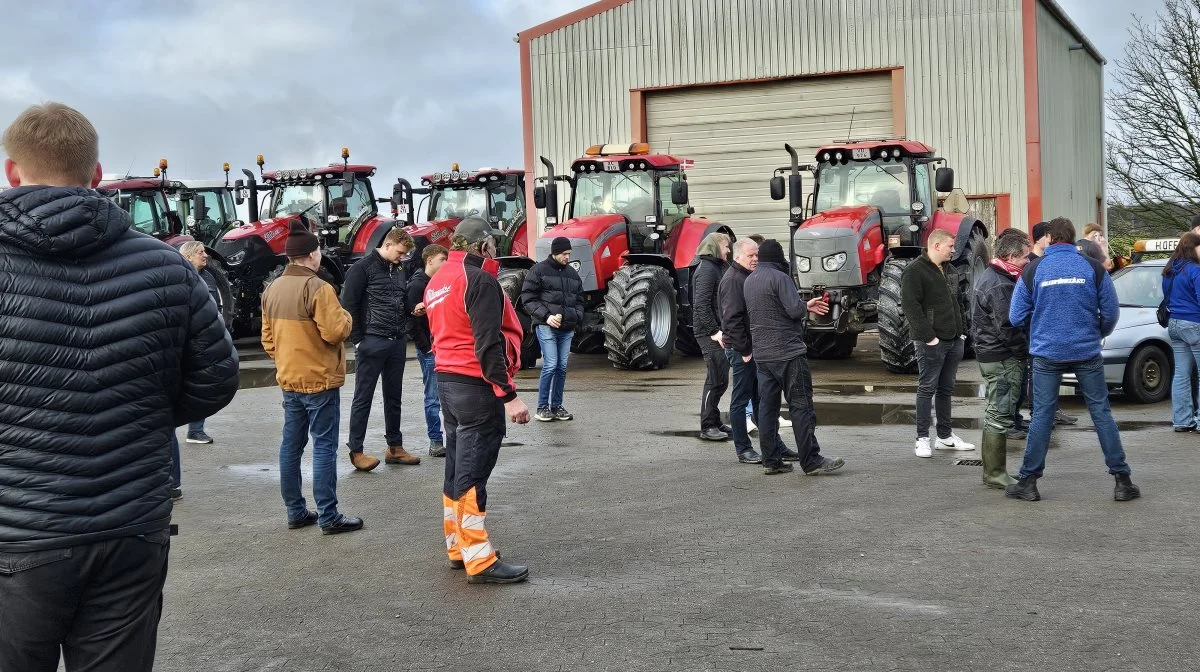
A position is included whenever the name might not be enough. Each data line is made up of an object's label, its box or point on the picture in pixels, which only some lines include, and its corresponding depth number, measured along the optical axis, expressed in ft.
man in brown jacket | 24.00
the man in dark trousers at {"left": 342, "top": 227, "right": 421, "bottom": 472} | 29.94
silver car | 38.70
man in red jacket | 20.07
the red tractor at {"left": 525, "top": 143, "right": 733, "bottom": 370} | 50.29
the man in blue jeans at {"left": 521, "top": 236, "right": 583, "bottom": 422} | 38.22
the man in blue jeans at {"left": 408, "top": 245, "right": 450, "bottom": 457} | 31.50
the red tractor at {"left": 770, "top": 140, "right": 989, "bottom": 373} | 47.26
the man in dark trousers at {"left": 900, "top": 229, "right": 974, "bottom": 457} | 29.78
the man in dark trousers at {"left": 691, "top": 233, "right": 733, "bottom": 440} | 33.68
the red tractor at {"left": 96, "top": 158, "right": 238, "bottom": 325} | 70.59
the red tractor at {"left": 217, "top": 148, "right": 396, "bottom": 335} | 67.26
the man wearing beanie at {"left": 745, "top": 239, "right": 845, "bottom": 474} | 28.37
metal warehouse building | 71.10
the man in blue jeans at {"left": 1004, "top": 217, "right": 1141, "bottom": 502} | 24.72
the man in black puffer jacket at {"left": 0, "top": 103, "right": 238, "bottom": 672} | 9.95
